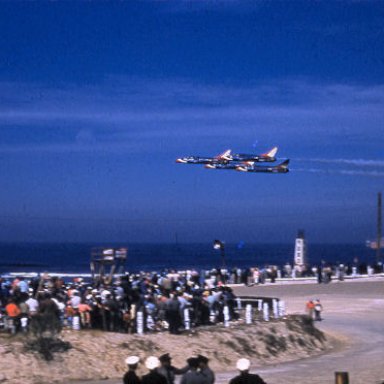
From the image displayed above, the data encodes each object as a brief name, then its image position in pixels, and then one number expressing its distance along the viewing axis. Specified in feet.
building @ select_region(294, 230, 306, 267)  237.66
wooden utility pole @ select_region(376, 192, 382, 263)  246.88
